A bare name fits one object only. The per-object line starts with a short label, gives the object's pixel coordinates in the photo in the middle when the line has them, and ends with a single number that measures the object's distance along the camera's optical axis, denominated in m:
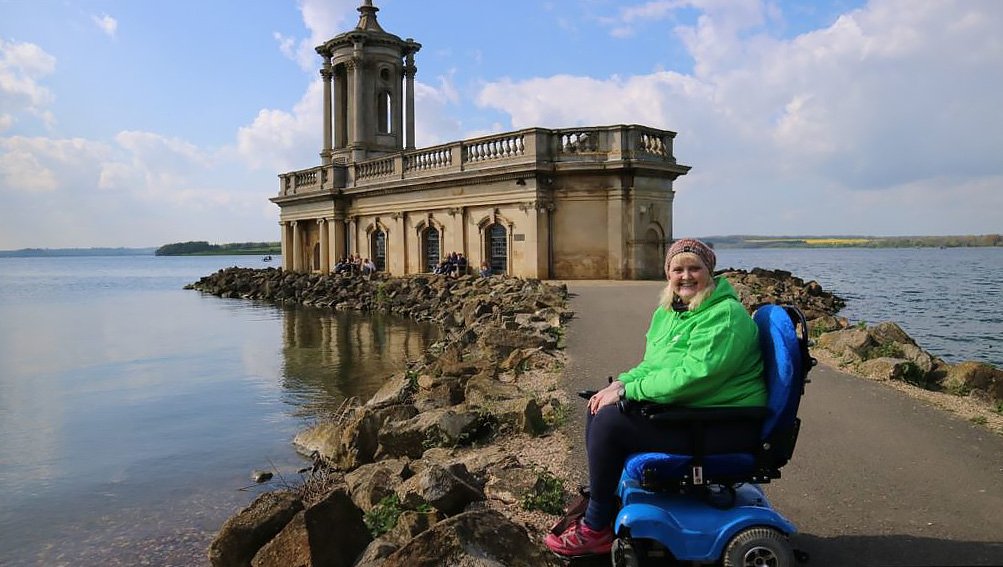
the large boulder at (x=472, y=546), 4.23
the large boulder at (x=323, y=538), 5.13
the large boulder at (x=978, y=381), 9.13
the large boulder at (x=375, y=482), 6.00
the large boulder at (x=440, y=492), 5.33
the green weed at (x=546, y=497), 5.59
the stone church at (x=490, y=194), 25.77
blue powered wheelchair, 4.18
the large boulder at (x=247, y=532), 5.66
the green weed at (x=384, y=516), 5.56
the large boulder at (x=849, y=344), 11.27
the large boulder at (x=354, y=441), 8.50
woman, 4.09
